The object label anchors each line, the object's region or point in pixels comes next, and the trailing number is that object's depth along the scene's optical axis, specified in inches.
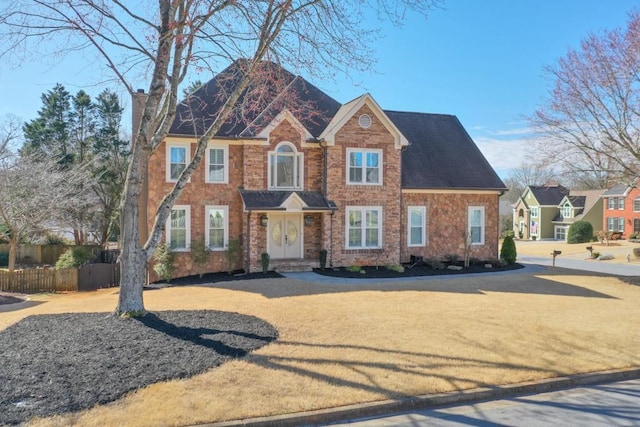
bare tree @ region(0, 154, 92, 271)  837.8
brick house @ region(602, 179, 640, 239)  1780.8
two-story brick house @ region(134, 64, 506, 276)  666.2
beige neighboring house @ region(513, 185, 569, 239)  2140.7
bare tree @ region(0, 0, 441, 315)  331.3
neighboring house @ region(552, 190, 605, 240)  2005.4
